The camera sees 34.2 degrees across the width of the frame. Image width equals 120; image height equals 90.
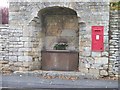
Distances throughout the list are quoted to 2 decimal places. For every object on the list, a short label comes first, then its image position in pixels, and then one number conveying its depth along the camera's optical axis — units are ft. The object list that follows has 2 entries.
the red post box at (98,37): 24.33
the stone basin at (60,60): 25.89
